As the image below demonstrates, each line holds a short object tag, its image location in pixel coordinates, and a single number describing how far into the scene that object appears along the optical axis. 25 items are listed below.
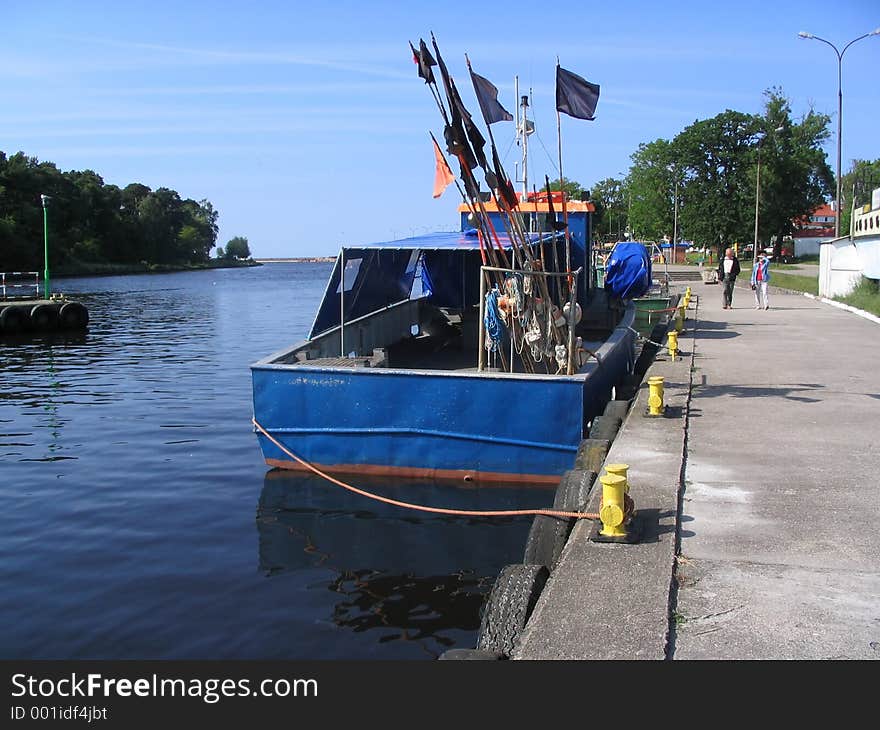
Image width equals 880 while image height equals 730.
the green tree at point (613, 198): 89.06
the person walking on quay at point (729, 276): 24.73
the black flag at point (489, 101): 9.09
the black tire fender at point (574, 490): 7.04
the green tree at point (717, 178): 72.12
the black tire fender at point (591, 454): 8.20
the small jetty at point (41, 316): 32.09
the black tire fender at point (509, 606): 5.05
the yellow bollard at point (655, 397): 9.59
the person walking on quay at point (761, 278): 23.92
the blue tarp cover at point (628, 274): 16.00
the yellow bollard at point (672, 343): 14.14
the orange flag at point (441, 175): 9.85
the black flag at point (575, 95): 9.34
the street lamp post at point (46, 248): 35.19
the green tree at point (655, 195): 78.12
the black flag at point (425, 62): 8.59
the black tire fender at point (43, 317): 32.59
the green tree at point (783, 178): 74.25
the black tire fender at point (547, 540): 6.61
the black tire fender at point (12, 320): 31.86
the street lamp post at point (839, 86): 33.88
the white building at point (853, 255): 25.45
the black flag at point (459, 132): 8.66
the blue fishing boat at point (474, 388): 9.52
